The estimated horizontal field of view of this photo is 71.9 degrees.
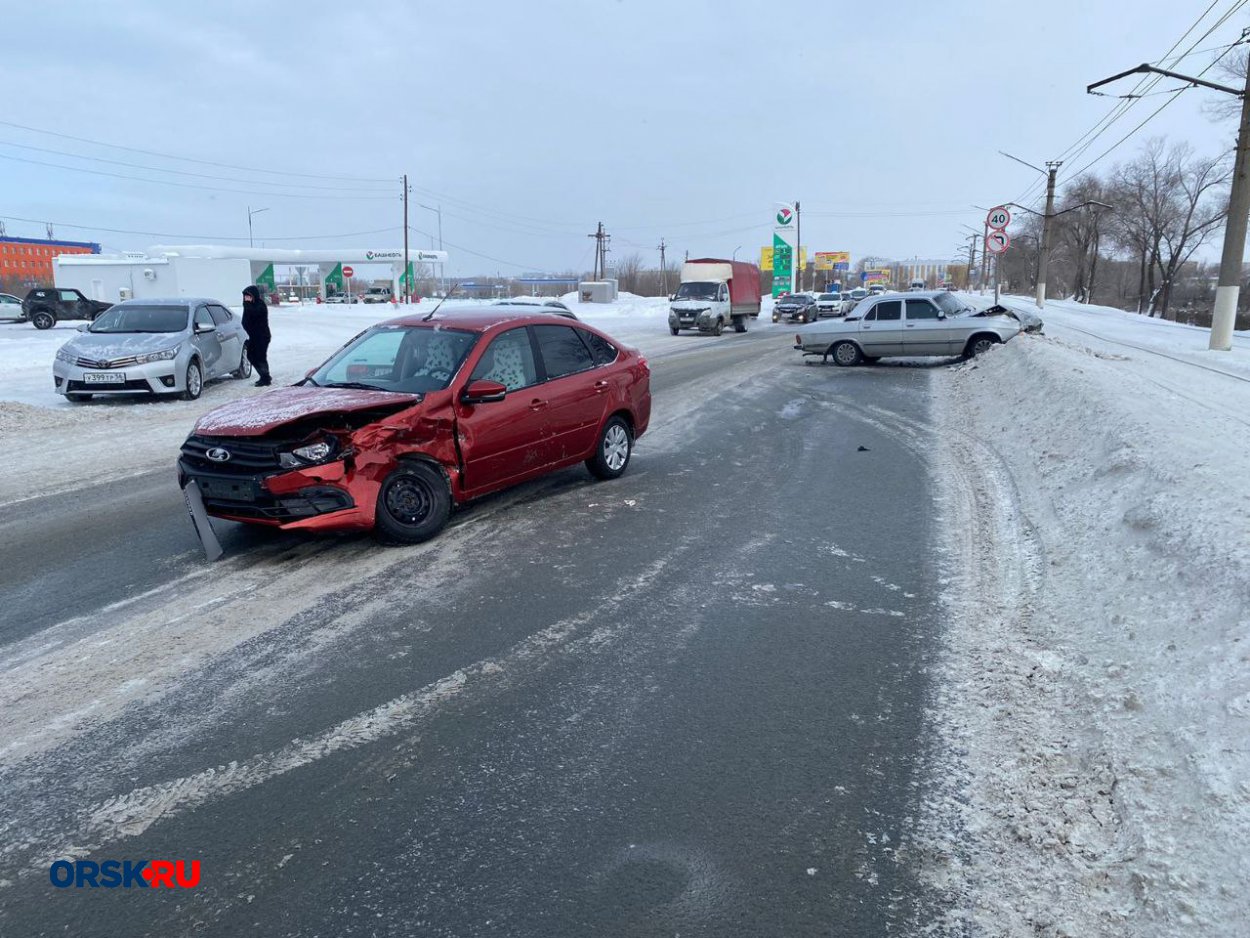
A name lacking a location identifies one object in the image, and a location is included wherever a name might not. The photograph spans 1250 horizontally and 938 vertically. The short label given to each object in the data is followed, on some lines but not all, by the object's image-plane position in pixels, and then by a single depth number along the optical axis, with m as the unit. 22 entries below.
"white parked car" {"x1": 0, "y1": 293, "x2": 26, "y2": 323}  40.50
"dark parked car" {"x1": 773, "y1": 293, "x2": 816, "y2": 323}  45.97
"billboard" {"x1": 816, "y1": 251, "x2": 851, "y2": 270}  123.62
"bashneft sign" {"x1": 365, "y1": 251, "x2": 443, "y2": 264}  70.25
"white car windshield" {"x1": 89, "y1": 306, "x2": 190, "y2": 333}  14.40
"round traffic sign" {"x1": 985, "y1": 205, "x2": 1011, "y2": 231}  24.88
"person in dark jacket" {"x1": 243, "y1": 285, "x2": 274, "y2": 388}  15.75
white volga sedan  19.56
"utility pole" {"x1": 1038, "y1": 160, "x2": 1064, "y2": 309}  44.28
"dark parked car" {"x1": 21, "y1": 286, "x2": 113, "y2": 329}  35.97
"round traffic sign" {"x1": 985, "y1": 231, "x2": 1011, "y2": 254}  24.33
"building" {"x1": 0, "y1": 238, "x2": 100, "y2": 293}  95.88
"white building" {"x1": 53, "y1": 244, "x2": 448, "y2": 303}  47.50
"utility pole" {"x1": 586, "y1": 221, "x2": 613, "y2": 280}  80.56
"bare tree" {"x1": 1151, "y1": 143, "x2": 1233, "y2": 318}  63.59
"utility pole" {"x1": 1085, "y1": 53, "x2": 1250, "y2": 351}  18.70
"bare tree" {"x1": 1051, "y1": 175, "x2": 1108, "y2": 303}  75.69
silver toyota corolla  13.35
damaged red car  5.78
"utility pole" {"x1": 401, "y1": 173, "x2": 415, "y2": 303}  63.29
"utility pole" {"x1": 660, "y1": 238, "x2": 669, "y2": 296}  111.03
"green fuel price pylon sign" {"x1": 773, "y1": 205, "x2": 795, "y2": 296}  64.94
